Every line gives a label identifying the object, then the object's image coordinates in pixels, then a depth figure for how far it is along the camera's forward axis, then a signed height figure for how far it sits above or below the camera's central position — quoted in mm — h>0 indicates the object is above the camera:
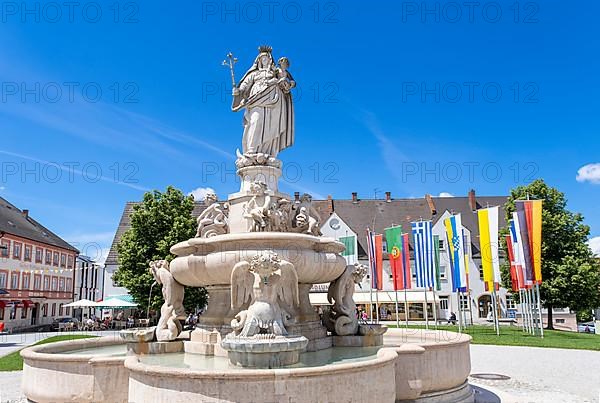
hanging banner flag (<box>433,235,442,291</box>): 26692 +846
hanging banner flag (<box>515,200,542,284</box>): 23828 +2407
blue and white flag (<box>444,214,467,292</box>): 25484 +1420
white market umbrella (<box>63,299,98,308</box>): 33169 -1519
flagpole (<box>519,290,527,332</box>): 29944 -1924
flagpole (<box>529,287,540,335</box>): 26753 -1878
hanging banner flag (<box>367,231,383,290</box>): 30820 +1338
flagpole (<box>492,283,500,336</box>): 26520 -1582
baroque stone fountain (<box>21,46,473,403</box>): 5793 -888
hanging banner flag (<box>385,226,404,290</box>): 28344 +1329
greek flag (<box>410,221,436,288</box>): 25938 +1357
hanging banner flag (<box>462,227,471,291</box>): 26406 +490
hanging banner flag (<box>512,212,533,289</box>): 24875 +1442
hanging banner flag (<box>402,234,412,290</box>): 28438 +801
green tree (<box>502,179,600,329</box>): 32938 +1374
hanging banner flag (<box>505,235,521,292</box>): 27916 +918
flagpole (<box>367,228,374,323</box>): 31188 +1408
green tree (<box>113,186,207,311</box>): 28828 +2517
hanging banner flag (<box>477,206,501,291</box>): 25062 +1843
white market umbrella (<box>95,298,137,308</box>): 31427 -1404
